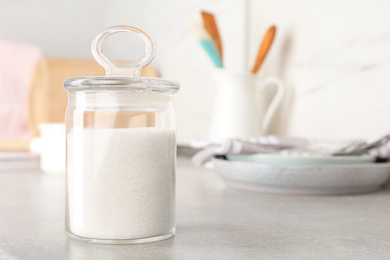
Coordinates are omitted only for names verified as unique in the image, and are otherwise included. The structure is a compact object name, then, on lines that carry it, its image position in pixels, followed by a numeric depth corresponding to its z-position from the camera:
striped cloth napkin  1.16
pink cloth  2.53
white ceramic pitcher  1.54
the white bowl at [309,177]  1.06
